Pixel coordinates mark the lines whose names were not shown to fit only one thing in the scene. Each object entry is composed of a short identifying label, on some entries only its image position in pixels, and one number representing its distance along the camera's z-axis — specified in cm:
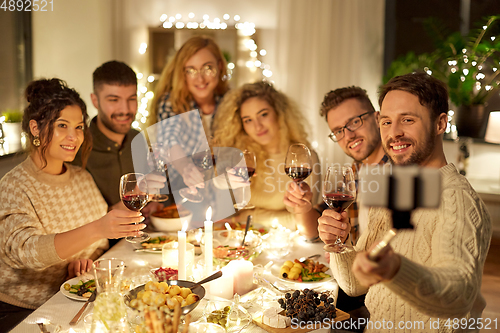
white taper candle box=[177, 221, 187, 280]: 144
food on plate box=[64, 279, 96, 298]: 140
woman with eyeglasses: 296
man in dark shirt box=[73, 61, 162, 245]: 246
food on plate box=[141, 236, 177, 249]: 188
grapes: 122
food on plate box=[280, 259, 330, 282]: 155
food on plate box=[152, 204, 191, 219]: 216
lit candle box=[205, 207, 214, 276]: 152
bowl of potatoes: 106
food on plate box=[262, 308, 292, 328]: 121
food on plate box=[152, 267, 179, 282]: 148
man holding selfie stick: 91
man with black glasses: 210
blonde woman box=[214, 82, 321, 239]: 261
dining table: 122
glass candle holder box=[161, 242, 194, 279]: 162
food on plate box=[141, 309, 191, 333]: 92
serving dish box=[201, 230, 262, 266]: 166
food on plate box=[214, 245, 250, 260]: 167
